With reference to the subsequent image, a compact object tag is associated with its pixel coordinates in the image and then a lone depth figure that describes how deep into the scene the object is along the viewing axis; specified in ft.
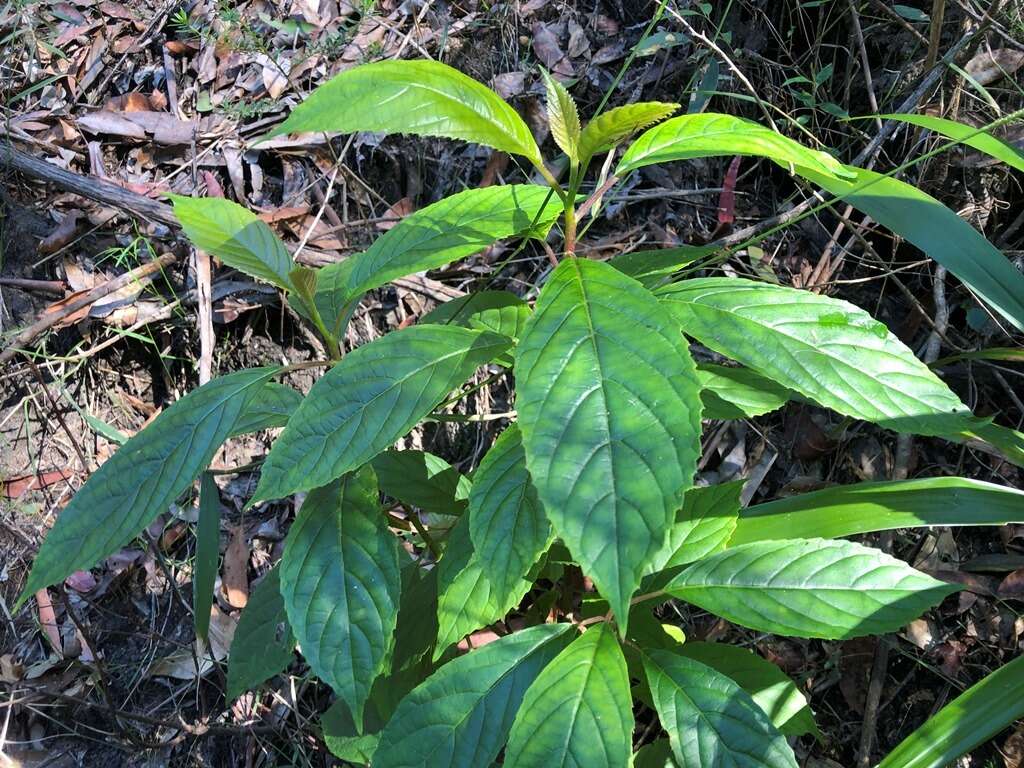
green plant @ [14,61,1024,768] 1.31
